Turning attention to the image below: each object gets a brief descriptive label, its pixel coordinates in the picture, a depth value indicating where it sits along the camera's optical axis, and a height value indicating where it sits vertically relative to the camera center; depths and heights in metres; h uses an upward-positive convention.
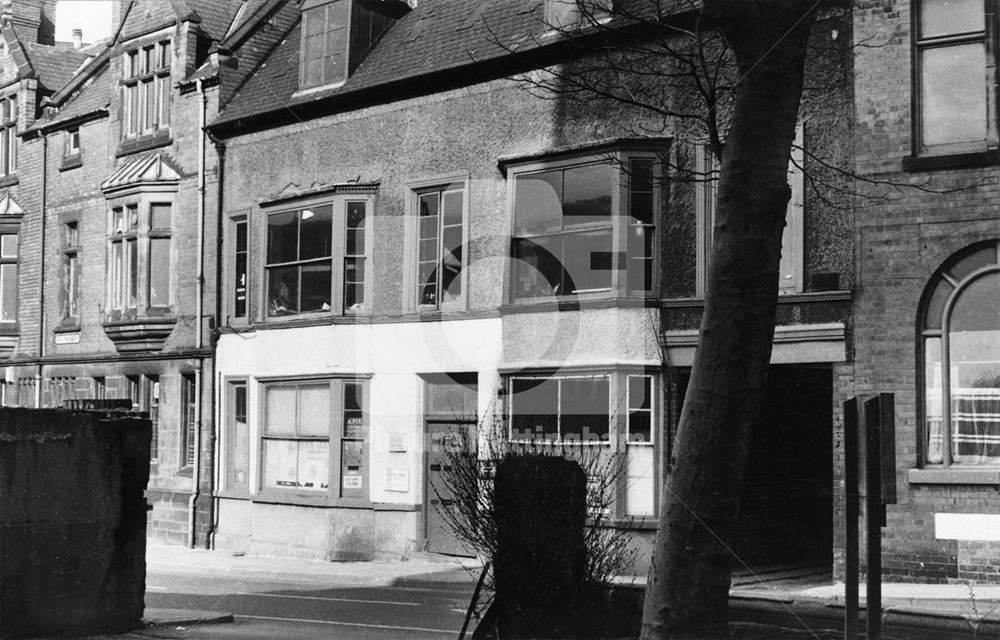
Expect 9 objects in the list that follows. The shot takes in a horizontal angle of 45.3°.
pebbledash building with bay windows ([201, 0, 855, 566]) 16.86 +1.60
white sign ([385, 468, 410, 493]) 20.00 -1.64
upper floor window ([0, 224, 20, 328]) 29.58 +2.62
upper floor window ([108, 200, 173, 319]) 24.61 +2.51
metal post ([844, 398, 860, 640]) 5.86 -0.65
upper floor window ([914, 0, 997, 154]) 14.37 +3.80
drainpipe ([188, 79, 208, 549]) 23.28 +0.92
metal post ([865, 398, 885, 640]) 5.65 -0.60
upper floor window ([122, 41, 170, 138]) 25.06 +6.16
